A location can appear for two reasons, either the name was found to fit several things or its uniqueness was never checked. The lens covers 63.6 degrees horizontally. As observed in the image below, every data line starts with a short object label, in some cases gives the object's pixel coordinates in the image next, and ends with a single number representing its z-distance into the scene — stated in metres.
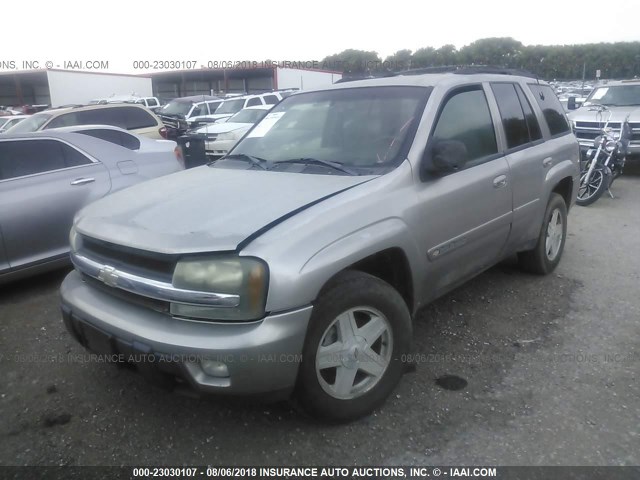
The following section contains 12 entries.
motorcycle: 7.66
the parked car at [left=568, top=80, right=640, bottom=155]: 9.76
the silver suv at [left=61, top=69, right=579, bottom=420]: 2.23
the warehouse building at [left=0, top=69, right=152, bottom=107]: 33.59
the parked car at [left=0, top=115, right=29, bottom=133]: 12.29
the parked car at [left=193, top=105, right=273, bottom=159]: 12.08
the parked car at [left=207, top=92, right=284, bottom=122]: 17.58
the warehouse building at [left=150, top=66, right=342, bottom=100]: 35.75
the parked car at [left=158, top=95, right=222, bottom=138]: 15.97
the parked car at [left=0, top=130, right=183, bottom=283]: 4.32
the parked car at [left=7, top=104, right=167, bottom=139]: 9.10
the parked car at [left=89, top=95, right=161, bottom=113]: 26.00
